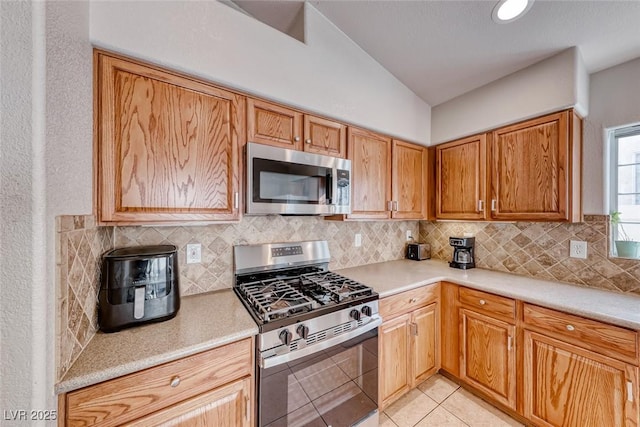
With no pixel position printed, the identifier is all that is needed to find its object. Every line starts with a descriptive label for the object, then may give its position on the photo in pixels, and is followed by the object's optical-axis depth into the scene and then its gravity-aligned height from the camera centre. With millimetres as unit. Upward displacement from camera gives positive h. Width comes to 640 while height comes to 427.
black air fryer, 1054 -335
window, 1666 +193
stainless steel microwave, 1436 +195
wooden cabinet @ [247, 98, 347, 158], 1479 +550
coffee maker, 2264 -379
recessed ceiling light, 1397 +1181
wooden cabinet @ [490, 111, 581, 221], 1647 +308
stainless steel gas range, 1144 -671
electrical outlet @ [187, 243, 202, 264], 1535 -252
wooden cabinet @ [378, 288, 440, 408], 1658 -987
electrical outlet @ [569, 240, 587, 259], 1772 -273
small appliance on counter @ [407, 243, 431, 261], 2598 -418
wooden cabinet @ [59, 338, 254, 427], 813 -675
